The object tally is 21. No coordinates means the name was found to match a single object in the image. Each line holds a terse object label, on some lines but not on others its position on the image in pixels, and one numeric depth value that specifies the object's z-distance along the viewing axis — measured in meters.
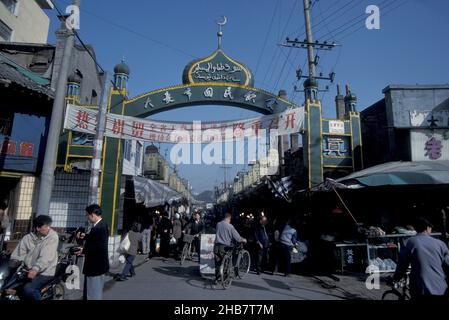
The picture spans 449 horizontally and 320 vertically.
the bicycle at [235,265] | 8.34
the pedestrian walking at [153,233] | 14.59
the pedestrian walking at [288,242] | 10.24
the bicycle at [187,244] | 12.12
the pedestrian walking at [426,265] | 4.23
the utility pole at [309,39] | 16.55
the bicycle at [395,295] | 5.36
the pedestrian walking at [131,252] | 8.97
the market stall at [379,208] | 9.44
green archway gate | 13.01
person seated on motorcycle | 4.95
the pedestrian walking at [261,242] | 11.02
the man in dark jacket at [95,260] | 5.01
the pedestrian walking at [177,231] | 14.04
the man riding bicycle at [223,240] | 8.66
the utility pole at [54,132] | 7.71
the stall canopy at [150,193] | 14.14
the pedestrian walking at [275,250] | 10.60
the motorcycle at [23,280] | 5.04
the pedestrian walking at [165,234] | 14.53
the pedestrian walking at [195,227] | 14.49
